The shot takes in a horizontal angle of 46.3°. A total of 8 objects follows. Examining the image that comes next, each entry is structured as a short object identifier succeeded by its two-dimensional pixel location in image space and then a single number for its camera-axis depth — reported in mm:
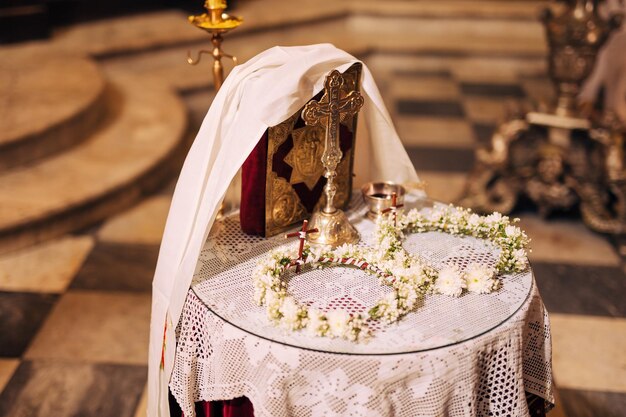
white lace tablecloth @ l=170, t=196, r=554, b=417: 1571
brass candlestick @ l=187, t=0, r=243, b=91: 1999
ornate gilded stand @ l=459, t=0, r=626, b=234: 3455
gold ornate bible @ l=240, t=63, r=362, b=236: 1884
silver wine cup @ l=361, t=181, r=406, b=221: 2055
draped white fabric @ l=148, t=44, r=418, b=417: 1740
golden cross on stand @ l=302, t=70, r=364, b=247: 1768
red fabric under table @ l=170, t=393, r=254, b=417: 1770
